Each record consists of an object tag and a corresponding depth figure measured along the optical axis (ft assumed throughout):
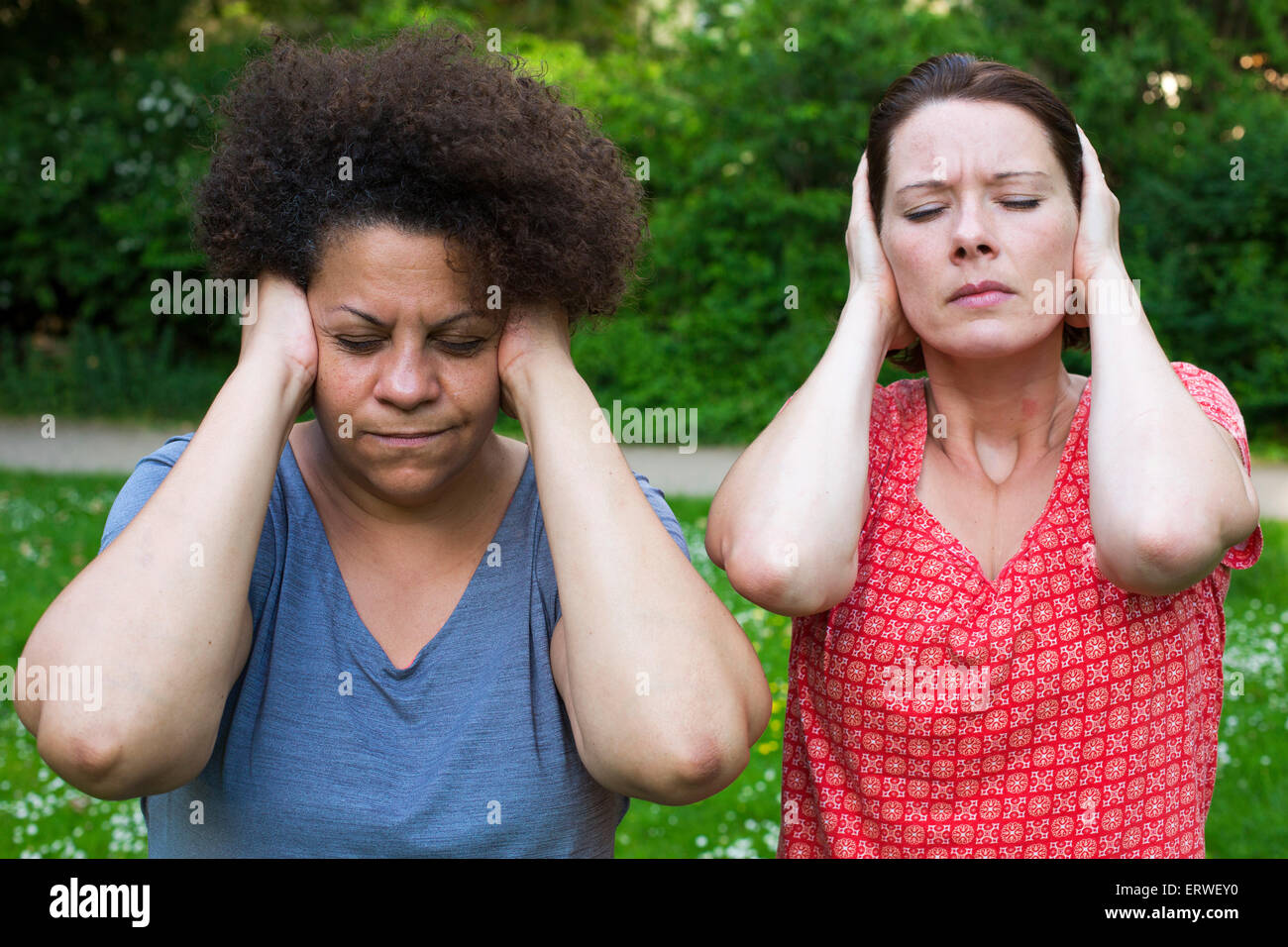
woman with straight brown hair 6.48
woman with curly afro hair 6.18
